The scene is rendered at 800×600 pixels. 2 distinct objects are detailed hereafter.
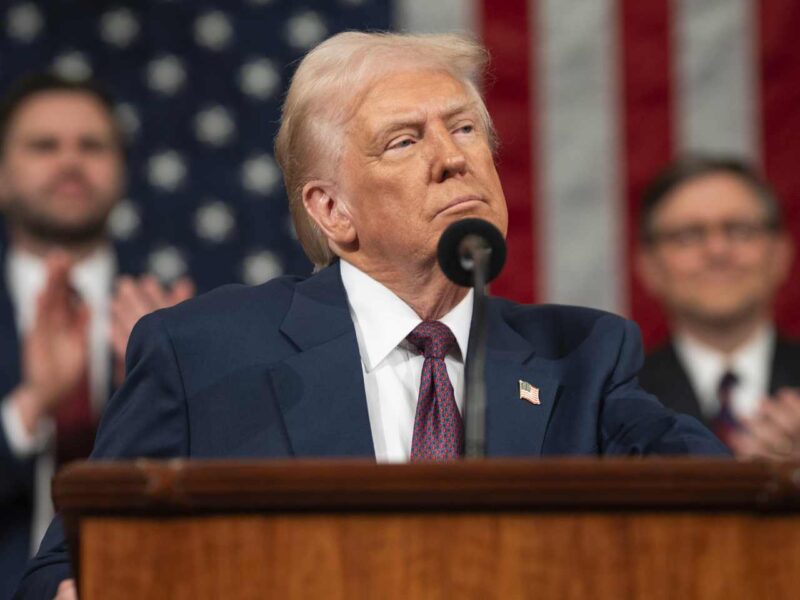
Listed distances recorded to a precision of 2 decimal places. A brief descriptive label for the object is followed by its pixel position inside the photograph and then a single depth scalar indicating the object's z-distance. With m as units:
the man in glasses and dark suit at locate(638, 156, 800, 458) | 8.36
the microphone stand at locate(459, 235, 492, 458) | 3.39
